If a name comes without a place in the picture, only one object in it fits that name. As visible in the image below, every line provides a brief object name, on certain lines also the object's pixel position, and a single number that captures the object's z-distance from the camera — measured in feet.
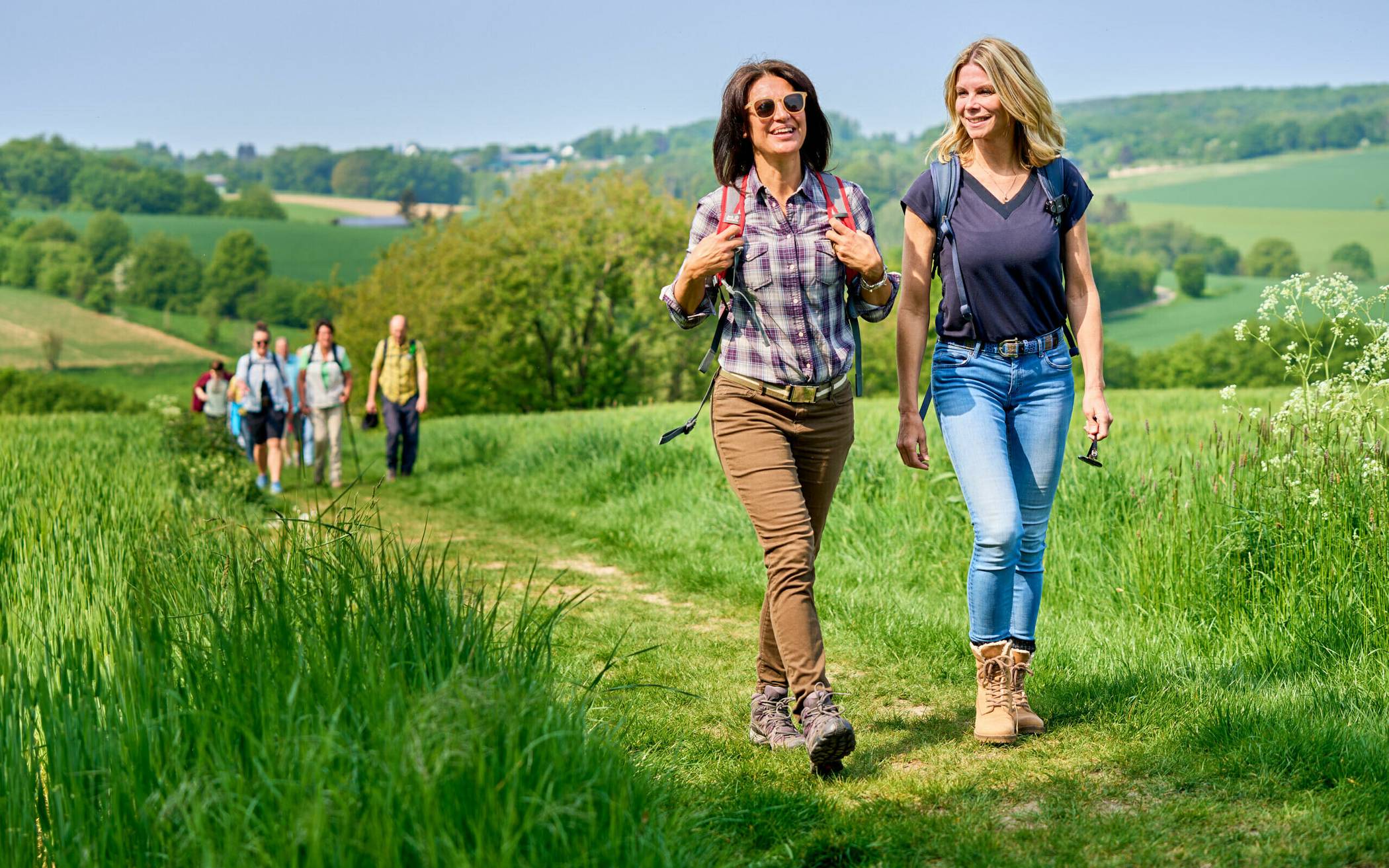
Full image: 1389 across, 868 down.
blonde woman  14.42
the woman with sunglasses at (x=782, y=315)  13.84
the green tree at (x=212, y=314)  355.97
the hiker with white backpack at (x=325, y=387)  45.52
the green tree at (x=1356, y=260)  344.08
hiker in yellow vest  47.39
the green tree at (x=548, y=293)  158.71
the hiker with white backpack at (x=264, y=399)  44.93
